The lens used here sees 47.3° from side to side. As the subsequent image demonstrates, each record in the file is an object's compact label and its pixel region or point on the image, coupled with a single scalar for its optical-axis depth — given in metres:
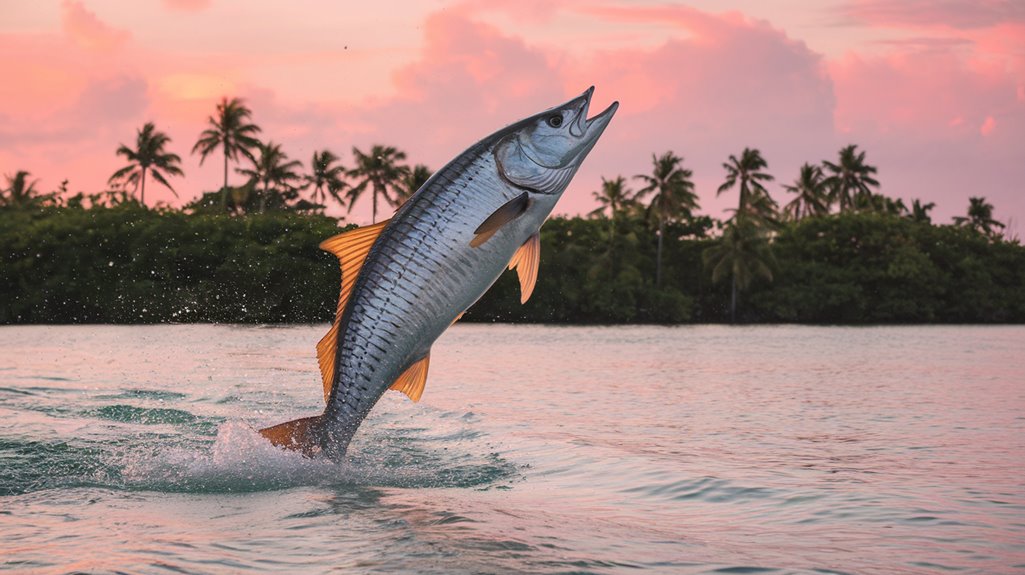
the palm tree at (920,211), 114.88
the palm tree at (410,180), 79.12
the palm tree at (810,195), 103.94
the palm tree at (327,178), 80.00
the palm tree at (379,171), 79.94
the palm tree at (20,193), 75.75
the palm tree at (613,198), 91.56
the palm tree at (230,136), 79.31
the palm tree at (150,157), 80.38
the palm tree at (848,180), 105.94
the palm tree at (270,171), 78.38
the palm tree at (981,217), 121.38
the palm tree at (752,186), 86.81
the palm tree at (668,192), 86.00
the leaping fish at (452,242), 6.37
